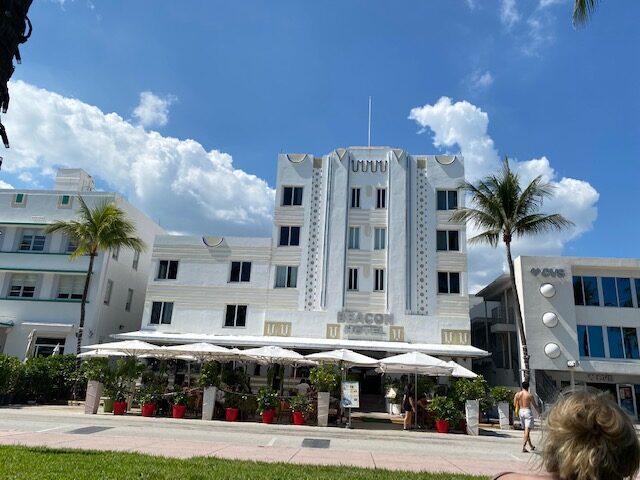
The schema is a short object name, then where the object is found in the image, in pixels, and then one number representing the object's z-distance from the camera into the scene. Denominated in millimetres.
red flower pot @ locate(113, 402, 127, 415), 18141
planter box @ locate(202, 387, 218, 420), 17641
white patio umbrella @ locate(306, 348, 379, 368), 17969
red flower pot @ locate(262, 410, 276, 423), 17141
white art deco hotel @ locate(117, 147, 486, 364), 25391
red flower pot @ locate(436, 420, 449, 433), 17031
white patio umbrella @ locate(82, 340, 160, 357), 19156
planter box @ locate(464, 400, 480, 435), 16938
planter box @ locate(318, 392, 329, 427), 17281
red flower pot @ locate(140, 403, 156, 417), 17891
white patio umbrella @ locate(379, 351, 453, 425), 17609
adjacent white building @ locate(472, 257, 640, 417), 23641
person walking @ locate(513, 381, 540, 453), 12609
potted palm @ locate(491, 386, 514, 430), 19266
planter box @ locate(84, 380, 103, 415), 18188
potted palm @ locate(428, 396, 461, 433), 17047
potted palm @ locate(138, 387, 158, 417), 17906
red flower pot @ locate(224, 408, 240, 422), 17797
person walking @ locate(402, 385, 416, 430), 17609
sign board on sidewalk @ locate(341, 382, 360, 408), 16672
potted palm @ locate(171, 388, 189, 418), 17797
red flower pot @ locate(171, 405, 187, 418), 17781
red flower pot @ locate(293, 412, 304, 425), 17203
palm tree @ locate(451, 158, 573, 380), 23672
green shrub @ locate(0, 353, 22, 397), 19500
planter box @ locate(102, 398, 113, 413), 18688
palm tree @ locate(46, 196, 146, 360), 24875
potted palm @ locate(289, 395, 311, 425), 17234
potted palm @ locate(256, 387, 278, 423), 17156
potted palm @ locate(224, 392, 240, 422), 17828
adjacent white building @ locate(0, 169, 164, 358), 26688
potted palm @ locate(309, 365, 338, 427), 17312
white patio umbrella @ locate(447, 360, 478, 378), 18359
